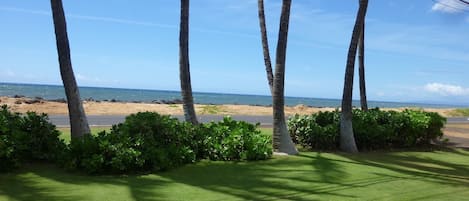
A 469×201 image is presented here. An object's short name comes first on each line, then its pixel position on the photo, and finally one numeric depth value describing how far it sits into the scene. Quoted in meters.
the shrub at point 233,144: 10.70
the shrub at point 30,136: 8.73
